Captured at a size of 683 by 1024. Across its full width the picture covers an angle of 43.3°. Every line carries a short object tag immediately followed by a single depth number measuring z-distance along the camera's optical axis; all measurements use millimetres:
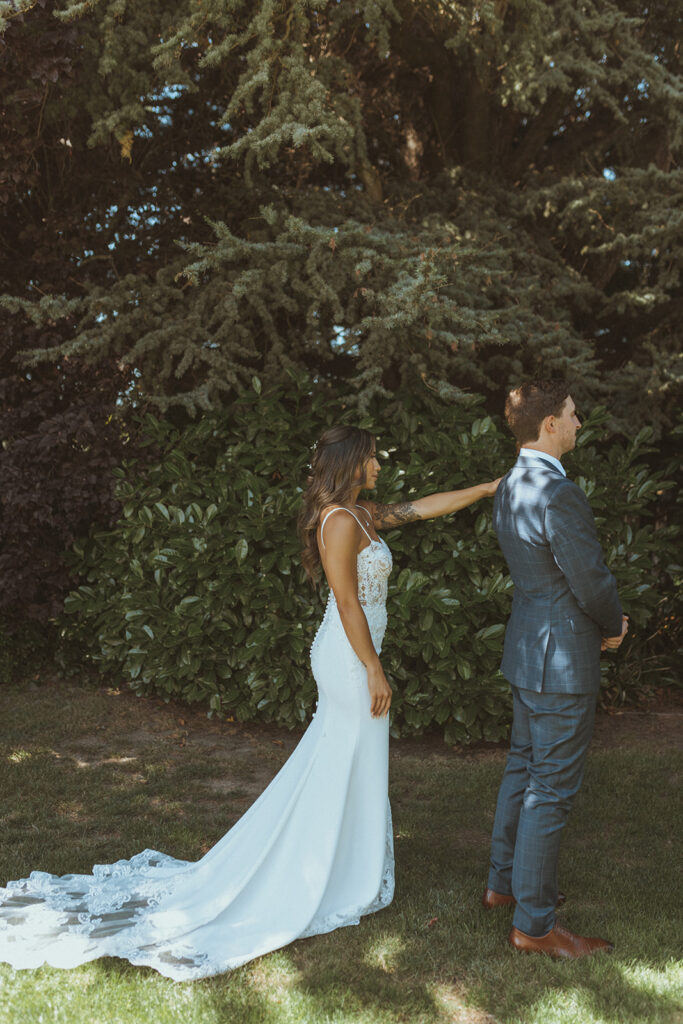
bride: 3455
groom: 3141
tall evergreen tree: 5840
